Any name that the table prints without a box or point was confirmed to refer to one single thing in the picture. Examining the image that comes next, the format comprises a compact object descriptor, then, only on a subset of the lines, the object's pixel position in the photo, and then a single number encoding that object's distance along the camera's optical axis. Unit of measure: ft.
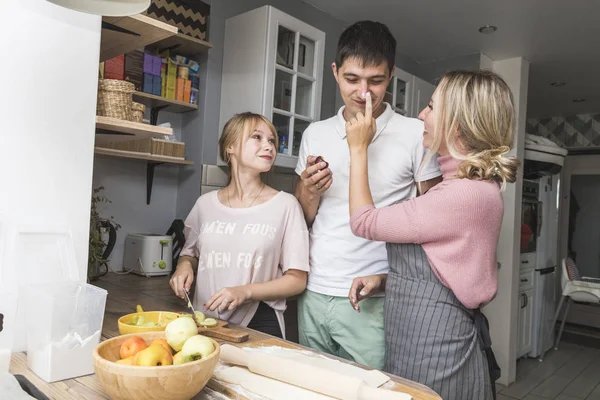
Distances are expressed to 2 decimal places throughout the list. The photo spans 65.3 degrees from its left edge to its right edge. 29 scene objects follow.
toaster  7.88
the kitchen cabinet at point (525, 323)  14.10
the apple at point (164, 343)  2.81
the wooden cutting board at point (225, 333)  3.67
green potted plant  6.85
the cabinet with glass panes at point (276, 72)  8.45
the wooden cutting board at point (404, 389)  2.84
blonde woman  3.59
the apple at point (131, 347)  2.75
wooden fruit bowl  2.42
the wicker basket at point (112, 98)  4.25
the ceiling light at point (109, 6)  3.25
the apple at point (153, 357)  2.50
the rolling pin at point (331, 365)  3.01
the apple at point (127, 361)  2.57
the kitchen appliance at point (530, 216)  14.06
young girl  4.69
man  4.65
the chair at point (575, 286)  14.68
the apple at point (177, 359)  2.63
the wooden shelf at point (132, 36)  4.12
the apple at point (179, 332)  2.87
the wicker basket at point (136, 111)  4.54
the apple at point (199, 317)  3.92
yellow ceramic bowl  3.40
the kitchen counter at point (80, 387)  2.78
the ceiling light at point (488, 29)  10.67
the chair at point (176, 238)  8.44
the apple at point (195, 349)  2.65
